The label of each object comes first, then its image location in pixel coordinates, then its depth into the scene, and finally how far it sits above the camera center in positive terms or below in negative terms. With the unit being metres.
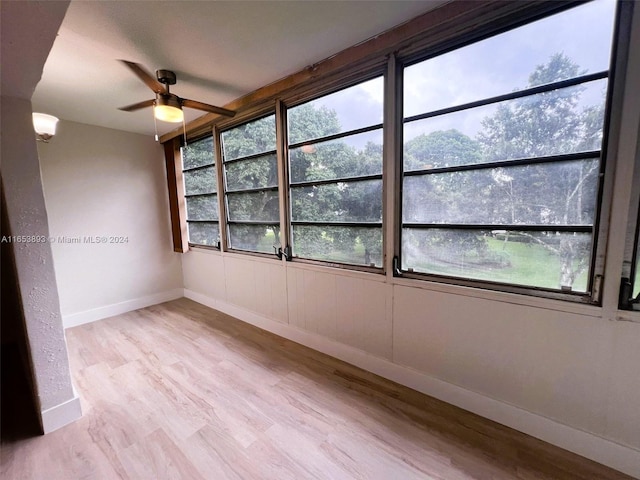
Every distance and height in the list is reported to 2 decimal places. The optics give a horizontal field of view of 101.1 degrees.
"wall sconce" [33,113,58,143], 2.17 +0.76
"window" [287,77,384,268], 2.09 +0.30
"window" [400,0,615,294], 1.34 +0.31
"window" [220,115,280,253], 2.80 +0.30
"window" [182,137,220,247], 3.53 +0.29
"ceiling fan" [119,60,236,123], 1.91 +0.89
